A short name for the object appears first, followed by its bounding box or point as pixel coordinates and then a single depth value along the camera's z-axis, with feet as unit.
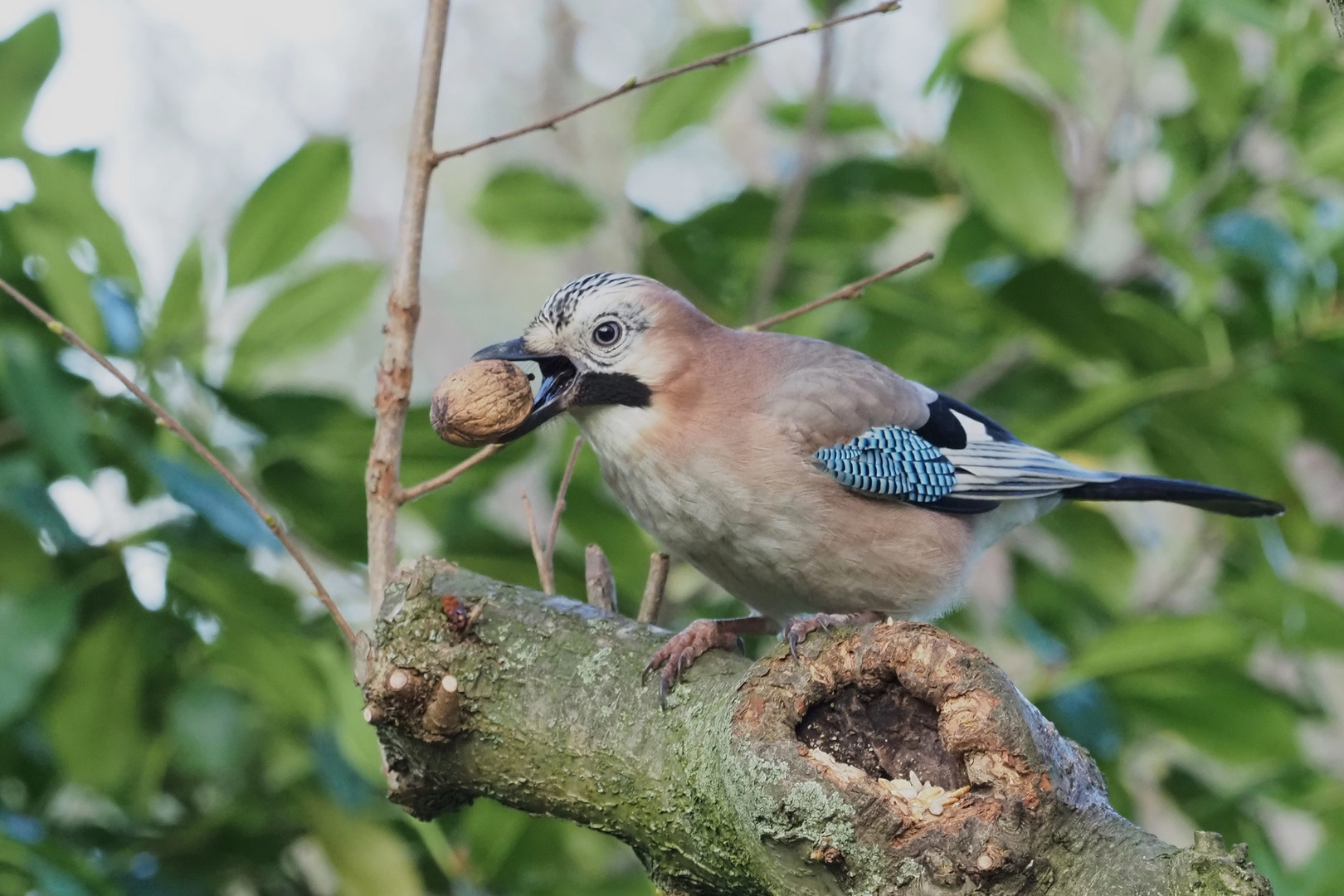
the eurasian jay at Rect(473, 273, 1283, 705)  12.34
